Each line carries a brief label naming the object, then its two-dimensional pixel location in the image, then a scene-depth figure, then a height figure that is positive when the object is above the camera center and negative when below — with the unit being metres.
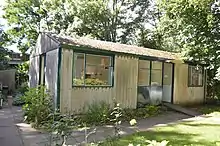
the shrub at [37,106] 6.63 -1.29
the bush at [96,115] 6.74 -1.67
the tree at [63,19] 18.17 +6.20
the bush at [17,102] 10.53 -1.80
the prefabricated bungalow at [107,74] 7.22 +0.00
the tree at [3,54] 13.87 +1.57
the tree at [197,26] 9.07 +2.76
